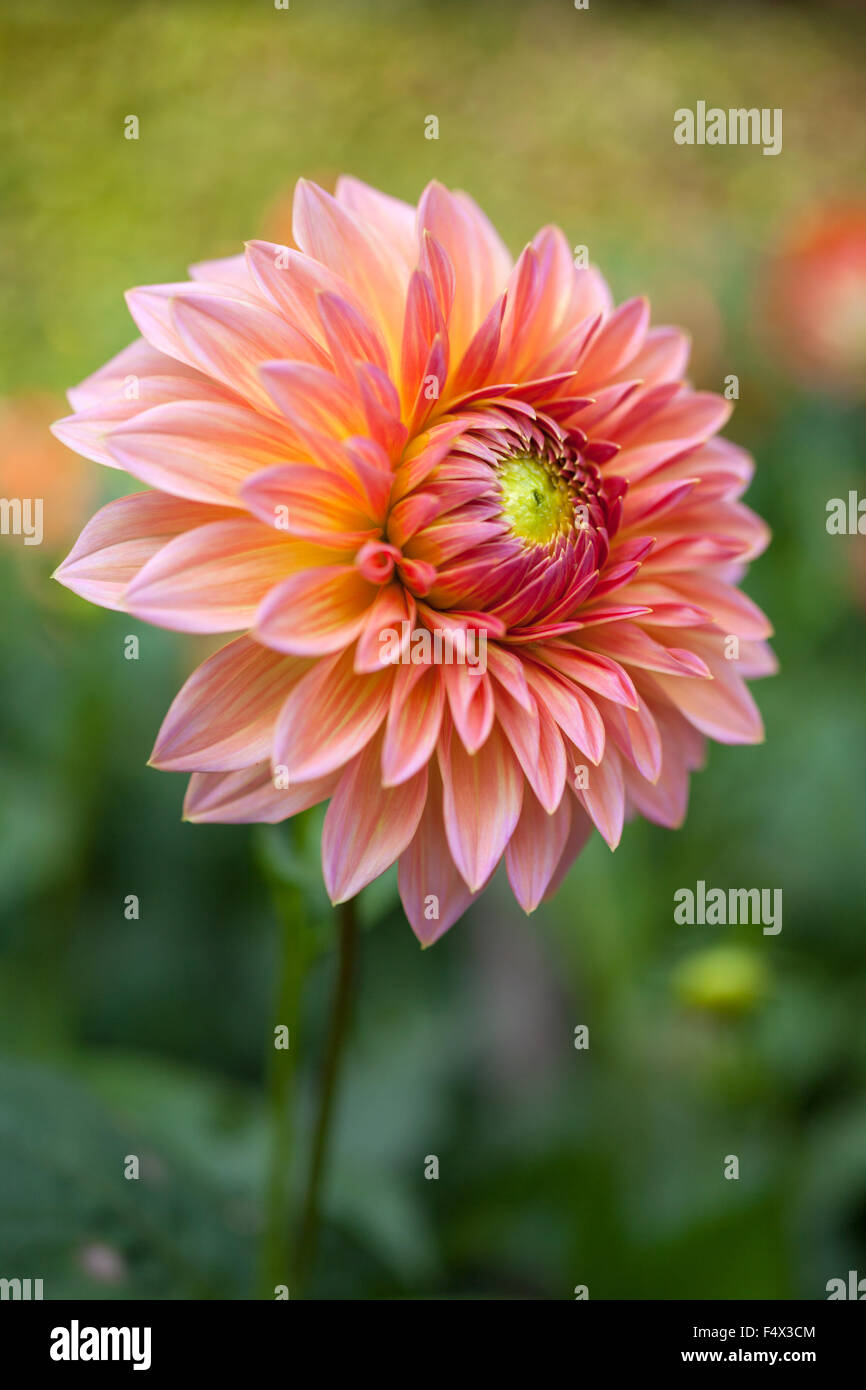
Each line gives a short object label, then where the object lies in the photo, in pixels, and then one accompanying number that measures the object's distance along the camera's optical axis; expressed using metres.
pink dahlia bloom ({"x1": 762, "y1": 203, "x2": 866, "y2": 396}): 0.85
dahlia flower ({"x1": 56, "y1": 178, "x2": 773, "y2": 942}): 0.46
